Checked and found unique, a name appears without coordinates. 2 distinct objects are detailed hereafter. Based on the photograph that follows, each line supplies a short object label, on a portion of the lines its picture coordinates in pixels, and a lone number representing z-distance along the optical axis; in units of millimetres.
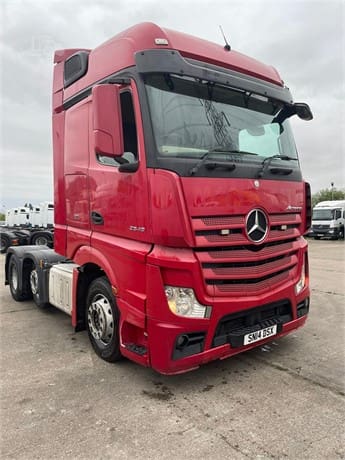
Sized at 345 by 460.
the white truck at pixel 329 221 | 26109
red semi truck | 3012
